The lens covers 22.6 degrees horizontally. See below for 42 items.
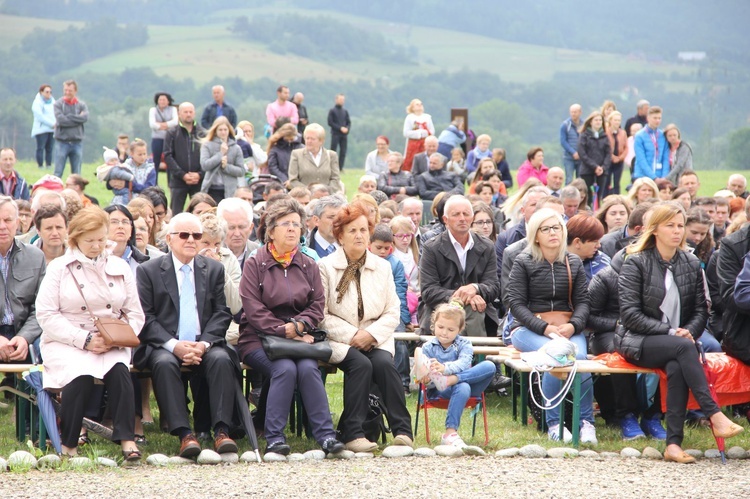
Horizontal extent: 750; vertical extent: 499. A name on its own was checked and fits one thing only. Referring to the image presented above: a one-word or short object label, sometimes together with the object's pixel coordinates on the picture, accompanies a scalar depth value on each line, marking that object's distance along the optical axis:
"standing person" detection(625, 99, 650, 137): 40.11
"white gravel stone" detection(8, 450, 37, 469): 11.74
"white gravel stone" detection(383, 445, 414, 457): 12.54
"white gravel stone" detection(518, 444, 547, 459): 12.69
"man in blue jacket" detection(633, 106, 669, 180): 31.19
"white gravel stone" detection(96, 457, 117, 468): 11.86
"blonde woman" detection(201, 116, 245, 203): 26.42
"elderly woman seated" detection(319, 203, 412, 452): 13.02
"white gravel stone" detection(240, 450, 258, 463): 12.24
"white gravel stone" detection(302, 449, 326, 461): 12.36
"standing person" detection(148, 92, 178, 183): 35.01
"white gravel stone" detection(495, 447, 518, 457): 12.67
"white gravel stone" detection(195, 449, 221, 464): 12.10
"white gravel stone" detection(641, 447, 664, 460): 12.66
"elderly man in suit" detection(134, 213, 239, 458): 12.60
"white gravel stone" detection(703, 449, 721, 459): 12.78
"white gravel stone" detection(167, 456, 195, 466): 12.06
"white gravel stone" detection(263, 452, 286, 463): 12.25
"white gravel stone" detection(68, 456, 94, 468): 11.75
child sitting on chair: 13.13
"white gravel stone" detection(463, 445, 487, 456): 12.64
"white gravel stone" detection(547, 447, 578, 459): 12.66
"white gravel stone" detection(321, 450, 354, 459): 12.47
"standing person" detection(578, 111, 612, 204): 33.16
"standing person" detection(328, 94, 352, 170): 44.18
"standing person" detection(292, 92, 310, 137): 40.44
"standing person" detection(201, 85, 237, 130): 35.74
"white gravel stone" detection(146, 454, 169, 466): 12.03
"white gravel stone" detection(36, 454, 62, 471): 11.80
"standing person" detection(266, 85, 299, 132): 38.85
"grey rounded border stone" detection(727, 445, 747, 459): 12.83
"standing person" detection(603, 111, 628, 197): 33.77
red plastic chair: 13.42
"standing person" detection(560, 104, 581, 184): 36.16
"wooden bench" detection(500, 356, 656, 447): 13.16
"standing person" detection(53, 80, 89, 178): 35.46
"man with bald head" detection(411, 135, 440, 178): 30.75
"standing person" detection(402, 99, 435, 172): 36.16
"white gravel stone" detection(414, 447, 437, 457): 12.58
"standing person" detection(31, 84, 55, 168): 38.88
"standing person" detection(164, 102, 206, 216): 26.84
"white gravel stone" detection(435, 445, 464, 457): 12.57
